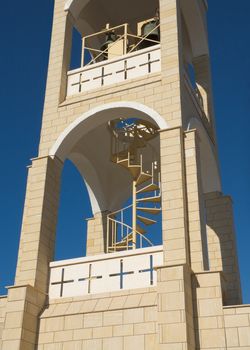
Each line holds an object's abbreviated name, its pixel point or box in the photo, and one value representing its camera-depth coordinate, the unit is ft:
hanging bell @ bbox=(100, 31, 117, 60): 50.62
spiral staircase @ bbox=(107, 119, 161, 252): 45.06
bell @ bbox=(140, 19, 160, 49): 48.13
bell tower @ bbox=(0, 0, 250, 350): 29.63
